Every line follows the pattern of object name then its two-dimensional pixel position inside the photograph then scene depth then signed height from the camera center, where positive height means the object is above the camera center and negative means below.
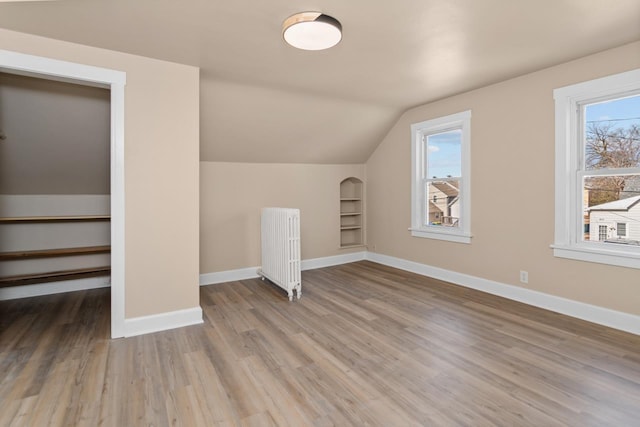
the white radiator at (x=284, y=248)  3.70 -0.41
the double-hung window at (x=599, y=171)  2.88 +0.38
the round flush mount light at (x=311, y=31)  2.17 +1.25
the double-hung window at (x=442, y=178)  4.14 +0.46
